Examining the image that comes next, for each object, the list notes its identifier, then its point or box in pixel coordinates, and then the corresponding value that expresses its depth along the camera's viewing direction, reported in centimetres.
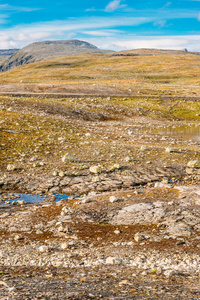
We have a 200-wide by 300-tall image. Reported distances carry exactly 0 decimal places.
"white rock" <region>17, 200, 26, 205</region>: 1825
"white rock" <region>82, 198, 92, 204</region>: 1772
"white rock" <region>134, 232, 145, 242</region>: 1359
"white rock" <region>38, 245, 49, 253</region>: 1263
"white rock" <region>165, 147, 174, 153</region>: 3033
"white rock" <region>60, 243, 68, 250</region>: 1294
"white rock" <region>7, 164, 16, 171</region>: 2333
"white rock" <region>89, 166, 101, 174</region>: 2330
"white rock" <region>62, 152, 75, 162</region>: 2575
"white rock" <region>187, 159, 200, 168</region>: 2559
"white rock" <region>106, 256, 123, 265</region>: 1148
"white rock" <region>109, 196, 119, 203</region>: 1758
